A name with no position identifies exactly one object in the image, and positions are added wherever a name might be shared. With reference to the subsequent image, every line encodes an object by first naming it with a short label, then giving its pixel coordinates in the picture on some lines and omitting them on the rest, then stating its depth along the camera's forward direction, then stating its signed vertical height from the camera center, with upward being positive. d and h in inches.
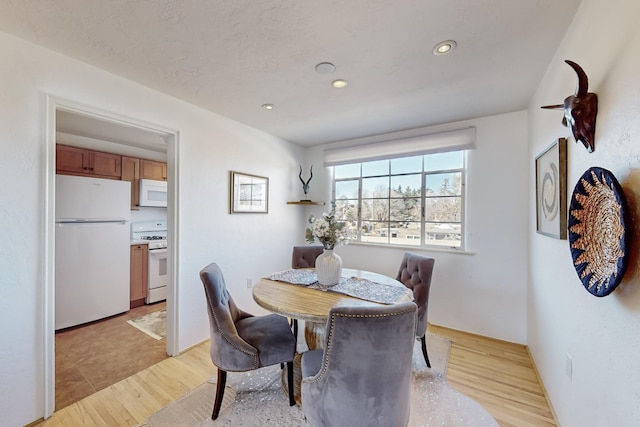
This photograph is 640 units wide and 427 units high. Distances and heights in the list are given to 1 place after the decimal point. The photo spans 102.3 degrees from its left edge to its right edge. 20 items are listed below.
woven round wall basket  35.3 -2.5
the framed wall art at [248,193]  118.6 +9.5
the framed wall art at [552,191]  60.6 +6.6
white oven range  147.8 -31.4
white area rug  65.7 -53.3
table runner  70.7 -22.9
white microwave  152.6 +11.4
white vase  81.7 -18.1
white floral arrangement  83.1 -6.1
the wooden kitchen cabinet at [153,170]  154.2 +25.8
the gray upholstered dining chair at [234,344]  63.7 -33.6
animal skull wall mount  45.0 +18.5
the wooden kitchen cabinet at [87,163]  123.6 +24.7
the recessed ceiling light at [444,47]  62.8 +41.8
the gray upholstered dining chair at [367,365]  43.1 -26.4
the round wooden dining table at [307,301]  61.2 -23.3
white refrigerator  114.9 -18.2
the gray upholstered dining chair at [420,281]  85.7 -24.8
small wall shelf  148.4 +5.7
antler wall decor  157.3 +17.8
